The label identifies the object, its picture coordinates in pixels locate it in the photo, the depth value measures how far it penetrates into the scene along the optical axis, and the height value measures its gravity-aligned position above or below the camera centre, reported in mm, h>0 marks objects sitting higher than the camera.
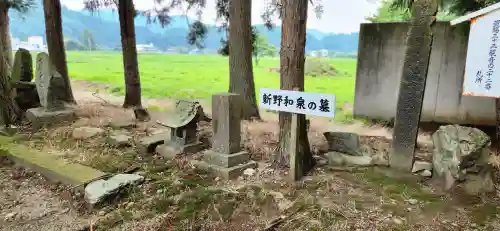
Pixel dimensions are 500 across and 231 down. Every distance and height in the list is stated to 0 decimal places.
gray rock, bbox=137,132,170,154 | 5234 -1356
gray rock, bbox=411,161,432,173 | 4148 -1278
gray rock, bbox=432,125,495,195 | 3637 -1085
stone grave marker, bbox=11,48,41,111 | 7250 -664
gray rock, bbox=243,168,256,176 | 4337 -1456
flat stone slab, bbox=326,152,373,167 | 4496 -1328
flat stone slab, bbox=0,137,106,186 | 4145 -1484
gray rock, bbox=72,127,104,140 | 5848 -1370
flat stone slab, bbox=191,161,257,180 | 4242 -1422
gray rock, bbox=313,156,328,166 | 4594 -1385
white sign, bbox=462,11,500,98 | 3605 +18
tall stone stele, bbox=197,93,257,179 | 4324 -1086
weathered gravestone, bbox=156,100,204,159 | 5029 -1125
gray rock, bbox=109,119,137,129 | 6543 -1357
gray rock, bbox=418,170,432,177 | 4090 -1337
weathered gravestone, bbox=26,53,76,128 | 6457 -880
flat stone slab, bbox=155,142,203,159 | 5012 -1390
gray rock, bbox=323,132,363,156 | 4750 -1172
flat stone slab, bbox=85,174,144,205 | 3617 -1462
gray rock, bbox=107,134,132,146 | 5504 -1391
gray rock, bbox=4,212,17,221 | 3507 -1678
